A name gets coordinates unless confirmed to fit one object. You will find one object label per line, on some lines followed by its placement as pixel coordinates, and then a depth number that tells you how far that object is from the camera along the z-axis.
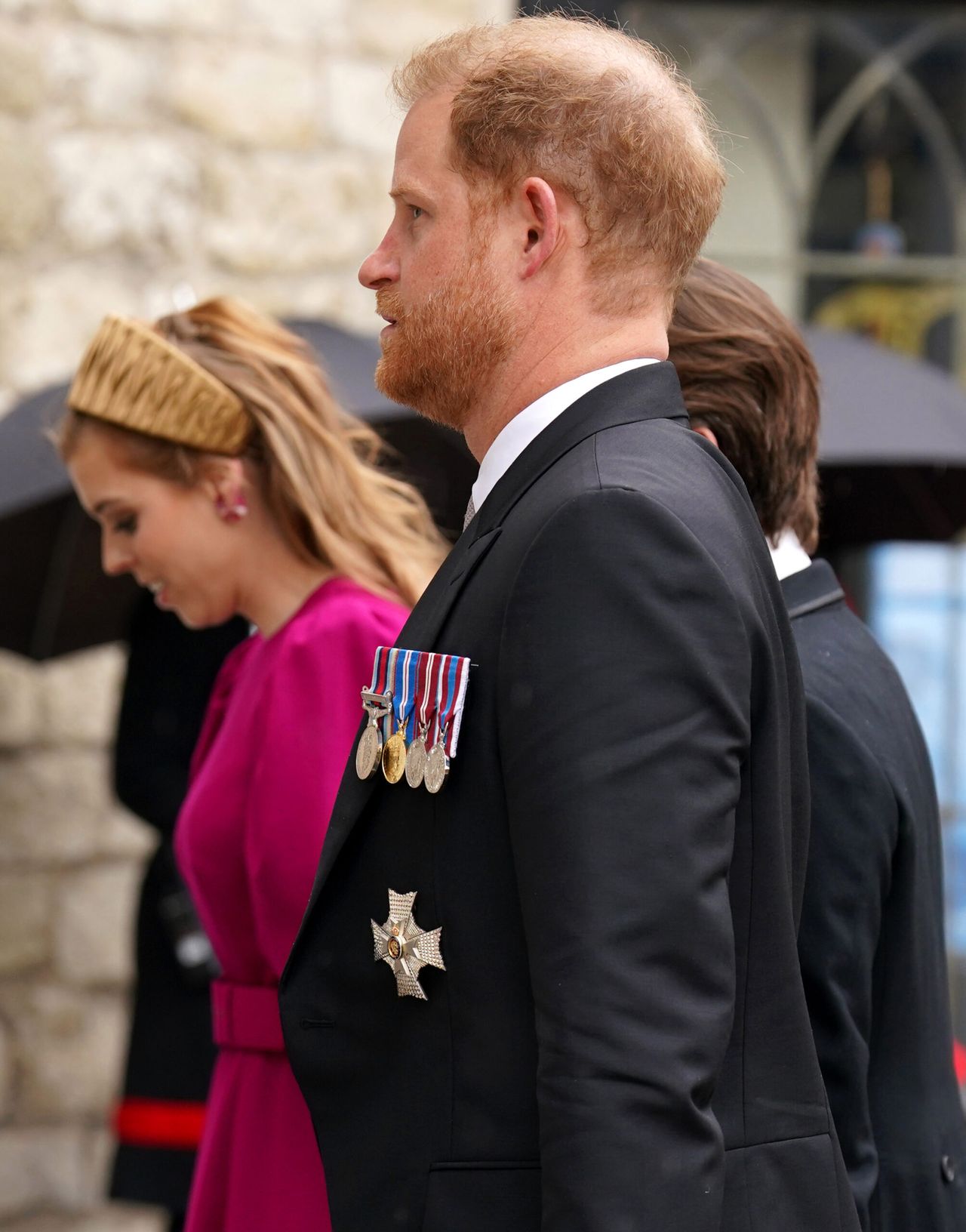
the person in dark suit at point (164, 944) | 7.21
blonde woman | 4.35
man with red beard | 2.38
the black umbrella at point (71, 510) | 6.80
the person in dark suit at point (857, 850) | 3.48
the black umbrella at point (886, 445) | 7.28
